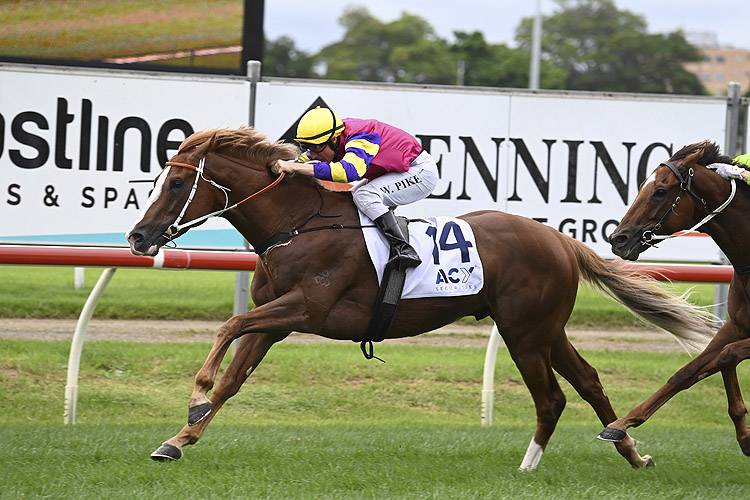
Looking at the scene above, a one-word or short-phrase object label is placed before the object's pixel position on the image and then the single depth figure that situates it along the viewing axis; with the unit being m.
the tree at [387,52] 132.62
